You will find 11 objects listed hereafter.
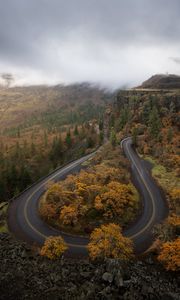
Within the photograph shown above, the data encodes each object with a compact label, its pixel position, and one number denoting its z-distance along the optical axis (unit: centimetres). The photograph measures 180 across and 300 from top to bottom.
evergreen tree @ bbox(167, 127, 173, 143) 10305
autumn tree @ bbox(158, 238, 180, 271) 4481
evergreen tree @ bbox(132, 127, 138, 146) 11712
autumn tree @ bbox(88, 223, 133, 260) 4575
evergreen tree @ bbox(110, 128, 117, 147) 11379
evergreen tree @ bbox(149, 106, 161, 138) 11099
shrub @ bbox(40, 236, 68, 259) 4678
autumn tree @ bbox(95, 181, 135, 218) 5959
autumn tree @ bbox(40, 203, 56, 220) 6000
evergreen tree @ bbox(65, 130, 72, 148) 16123
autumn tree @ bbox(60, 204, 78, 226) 5684
